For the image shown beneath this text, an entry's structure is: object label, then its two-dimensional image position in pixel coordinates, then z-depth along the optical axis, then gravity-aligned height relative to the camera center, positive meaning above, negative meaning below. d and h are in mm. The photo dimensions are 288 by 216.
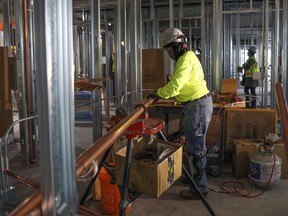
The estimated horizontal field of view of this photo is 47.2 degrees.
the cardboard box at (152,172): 2088 -600
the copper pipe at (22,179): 2014 -620
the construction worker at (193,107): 3225 -269
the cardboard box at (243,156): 3996 -926
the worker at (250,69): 8375 +270
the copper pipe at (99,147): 1048 -241
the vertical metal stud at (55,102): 767 -45
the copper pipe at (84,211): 1189 -467
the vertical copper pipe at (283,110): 1317 -128
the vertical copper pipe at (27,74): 4352 +121
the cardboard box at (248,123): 4328 -583
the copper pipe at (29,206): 781 -294
